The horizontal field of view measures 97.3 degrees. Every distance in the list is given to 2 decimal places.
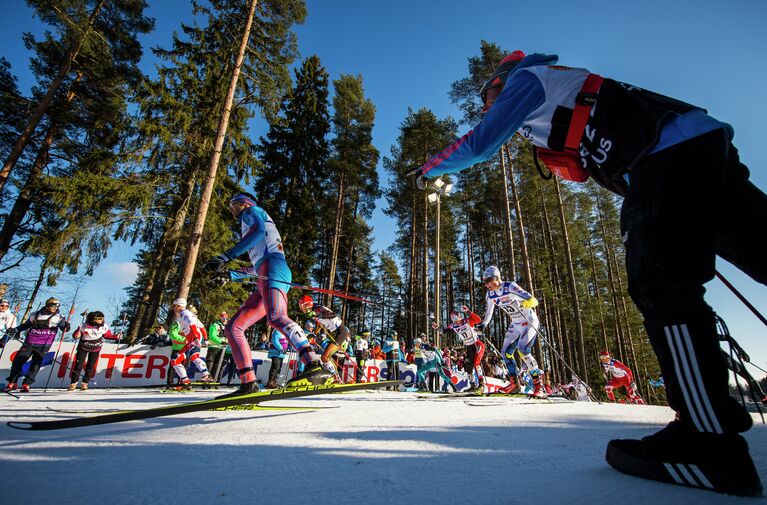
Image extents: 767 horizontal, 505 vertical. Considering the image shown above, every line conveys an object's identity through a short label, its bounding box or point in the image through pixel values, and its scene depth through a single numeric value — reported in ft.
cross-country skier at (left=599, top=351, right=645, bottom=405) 40.63
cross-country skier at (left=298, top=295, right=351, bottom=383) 31.30
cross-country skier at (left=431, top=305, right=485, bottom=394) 31.50
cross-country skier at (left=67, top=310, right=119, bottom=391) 25.98
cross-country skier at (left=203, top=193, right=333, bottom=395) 11.43
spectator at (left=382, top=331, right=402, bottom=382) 45.61
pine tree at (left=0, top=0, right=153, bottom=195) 44.73
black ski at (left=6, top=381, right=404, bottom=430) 6.48
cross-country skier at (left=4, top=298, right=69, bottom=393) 22.67
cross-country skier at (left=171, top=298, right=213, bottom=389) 26.11
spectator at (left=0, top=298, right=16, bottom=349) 23.79
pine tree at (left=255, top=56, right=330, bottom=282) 69.05
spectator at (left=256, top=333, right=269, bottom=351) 43.79
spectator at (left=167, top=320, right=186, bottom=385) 26.61
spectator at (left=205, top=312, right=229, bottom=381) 35.24
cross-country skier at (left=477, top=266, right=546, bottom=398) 23.36
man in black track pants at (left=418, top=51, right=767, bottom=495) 3.32
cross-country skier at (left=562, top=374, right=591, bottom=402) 41.70
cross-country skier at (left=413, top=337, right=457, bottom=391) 39.40
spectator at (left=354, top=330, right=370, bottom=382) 42.60
